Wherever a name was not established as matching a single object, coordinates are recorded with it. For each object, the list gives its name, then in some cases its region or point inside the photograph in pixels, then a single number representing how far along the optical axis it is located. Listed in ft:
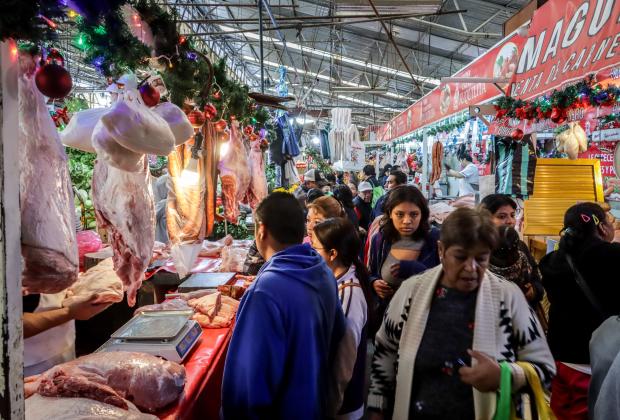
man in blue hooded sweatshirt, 5.46
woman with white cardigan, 5.71
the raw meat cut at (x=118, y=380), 5.17
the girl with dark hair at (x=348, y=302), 6.96
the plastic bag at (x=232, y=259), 14.20
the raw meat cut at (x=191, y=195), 10.52
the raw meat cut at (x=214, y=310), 9.50
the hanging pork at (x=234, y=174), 12.75
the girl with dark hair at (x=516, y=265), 9.70
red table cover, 6.49
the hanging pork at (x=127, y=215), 6.12
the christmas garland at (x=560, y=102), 16.12
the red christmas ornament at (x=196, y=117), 9.09
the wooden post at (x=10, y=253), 2.86
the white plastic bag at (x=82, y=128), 5.93
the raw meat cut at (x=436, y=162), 34.47
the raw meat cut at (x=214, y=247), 16.30
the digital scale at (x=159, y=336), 7.20
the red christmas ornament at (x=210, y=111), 9.59
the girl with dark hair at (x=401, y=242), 10.12
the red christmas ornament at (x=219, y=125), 11.19
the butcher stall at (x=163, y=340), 5.54
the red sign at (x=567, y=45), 11.06
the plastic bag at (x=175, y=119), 6.94
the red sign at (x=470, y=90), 17.98
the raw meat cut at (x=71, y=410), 4.62
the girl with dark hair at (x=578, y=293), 8.25
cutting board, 11.50
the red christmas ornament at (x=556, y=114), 17.26
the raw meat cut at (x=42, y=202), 3.70
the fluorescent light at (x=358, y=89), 44.62
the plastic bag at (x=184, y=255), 11.30
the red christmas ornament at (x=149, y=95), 6.57
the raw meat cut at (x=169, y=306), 9.45
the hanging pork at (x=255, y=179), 14.69
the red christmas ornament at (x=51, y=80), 3.86
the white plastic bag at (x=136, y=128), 5.42
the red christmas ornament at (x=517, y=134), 18.58
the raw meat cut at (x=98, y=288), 7.36
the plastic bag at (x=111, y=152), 5.53
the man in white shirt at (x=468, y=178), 28.76
